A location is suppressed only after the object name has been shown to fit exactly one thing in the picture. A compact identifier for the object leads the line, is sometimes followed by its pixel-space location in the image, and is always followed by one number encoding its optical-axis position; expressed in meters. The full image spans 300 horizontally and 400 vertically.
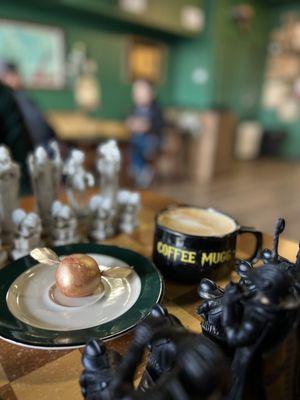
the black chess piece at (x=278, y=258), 0.39
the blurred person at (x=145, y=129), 3.41
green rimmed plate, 0.41
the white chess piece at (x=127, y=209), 0.81
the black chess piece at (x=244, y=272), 0.40
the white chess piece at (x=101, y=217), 0.75
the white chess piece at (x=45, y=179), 0.71
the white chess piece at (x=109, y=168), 0.75
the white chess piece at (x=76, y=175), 0.73
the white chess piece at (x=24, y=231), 0.64
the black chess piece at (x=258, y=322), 0.30
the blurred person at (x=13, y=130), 1.38
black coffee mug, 0.54
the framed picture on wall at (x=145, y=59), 4.12
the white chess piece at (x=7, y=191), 0.65
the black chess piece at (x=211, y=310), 0.42
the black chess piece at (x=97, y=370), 0.31
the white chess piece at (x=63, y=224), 0.70
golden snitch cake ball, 0.48
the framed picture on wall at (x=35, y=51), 3.04
